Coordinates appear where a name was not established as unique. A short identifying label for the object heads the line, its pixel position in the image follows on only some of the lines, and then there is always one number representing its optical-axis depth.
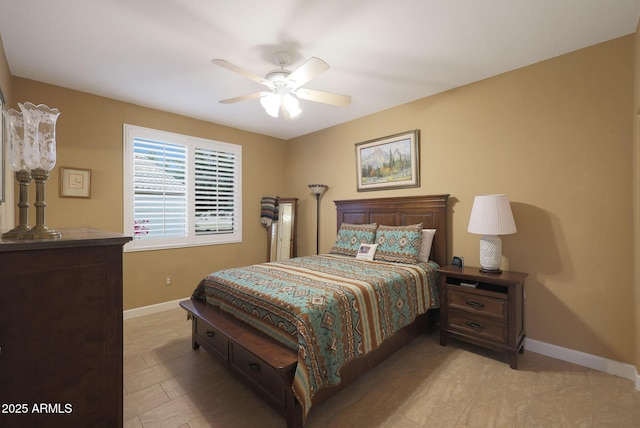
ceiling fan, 2.29
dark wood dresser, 0.97
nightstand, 2.32
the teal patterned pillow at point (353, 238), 3.46
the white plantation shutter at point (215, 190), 4.10
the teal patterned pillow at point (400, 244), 3.01
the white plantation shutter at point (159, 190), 3.56
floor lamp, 4.40
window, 3.53
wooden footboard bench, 1.60
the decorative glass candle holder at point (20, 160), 1.15
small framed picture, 3.02
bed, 1.65
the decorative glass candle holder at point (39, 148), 1.18
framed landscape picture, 3.48
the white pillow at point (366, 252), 3.21
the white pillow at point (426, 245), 3.14
